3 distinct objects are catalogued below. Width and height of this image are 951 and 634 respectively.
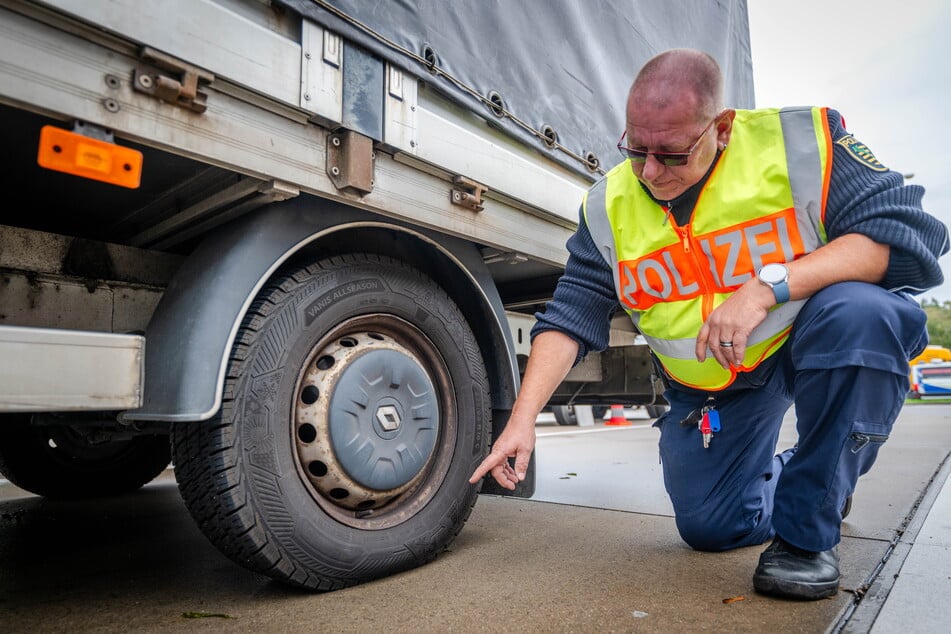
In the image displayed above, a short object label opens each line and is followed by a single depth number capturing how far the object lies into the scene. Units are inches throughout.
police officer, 54.8
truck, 42.5
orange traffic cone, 404.5
